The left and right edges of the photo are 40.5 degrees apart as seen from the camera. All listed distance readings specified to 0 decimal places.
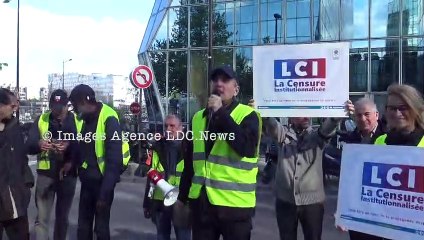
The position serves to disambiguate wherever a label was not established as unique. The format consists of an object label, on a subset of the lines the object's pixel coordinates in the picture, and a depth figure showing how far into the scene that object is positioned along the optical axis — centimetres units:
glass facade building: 1972
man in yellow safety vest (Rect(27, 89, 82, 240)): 616
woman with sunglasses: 340
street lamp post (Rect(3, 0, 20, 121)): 3256
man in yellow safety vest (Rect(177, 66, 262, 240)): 401
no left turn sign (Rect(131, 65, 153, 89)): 1712
